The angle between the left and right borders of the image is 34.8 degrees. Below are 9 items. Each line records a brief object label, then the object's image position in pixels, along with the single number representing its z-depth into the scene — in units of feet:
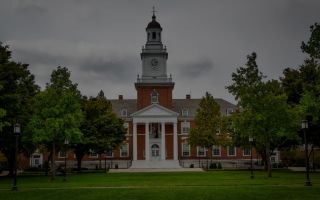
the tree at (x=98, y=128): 202.49
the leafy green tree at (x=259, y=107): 140.77
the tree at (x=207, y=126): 231.30
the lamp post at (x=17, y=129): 99.66
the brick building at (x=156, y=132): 265.75
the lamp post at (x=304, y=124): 103.45
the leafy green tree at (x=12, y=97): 144.66
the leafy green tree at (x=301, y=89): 146.14
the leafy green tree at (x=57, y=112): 140.15
